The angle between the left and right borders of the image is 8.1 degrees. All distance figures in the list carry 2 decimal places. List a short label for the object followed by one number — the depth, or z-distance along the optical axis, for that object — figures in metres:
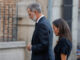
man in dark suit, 8.54
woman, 8.47
